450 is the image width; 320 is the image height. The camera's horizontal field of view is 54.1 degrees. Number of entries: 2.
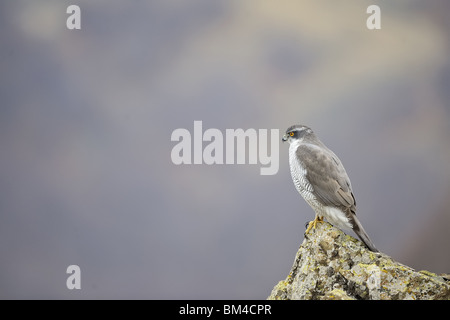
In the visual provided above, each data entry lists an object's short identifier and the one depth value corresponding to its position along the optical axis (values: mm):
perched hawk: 5316
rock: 4094
